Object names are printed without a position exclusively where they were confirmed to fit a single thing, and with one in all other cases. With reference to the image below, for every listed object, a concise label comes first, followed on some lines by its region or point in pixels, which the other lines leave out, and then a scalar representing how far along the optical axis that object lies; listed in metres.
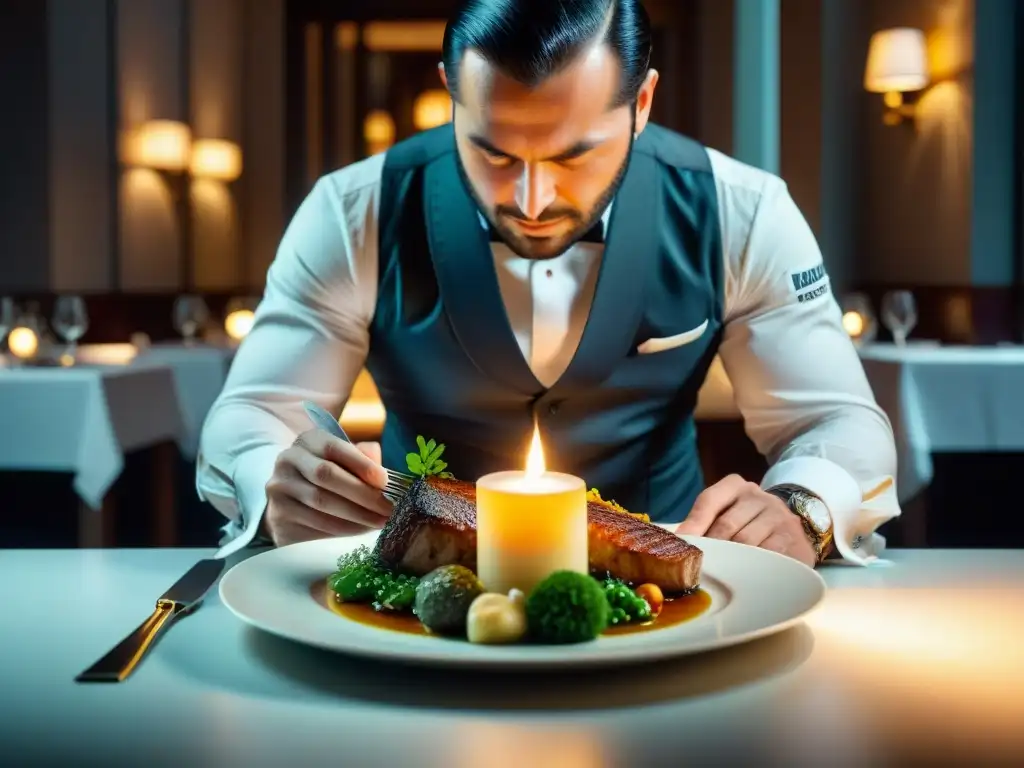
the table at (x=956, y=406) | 4.02
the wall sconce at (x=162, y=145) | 8.05
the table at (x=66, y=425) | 3.84
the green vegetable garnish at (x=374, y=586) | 0.96
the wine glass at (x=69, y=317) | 4.43
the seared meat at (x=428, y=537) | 1.02
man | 1.84
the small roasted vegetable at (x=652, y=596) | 0.97
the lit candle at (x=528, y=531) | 0.90
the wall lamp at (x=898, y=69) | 6.65
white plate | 0.78
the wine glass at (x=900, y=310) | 4.67
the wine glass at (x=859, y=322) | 4.92
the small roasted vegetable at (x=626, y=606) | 0.93
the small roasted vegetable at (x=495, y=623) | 0.85
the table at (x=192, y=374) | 5.01
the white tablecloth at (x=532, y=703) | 0.70
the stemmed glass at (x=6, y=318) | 4.41
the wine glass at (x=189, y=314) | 5.53
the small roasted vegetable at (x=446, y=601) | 0.88
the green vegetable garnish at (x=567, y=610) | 0.83
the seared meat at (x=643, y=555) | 1.00
